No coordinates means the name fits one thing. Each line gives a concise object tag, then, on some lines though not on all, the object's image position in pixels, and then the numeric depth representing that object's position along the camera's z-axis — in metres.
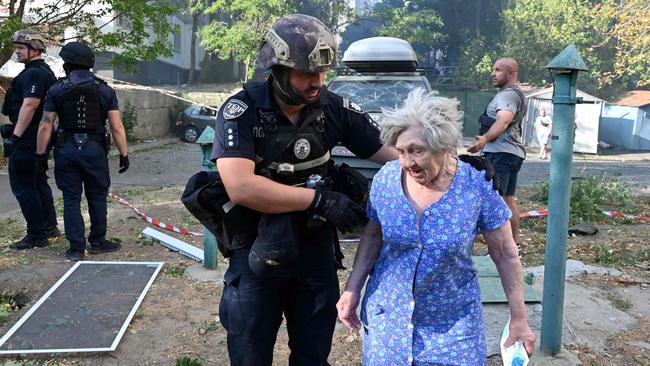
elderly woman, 2.32
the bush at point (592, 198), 8.27
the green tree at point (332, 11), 32.16
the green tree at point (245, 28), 25.69
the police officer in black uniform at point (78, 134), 5.44
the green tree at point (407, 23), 31.47
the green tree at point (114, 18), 11.75
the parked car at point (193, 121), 19.86
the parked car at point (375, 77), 7.73
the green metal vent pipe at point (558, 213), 3.64
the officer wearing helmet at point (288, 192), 2.43
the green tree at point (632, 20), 14.62
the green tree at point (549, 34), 31.97
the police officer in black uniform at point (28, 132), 5.75
